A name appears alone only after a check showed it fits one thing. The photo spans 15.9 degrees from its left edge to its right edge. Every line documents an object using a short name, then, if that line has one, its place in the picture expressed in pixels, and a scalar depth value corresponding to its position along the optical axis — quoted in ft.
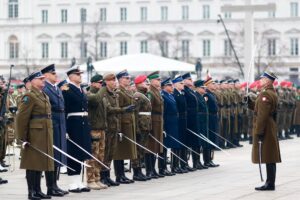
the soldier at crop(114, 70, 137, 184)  64.18
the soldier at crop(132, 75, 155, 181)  66.74
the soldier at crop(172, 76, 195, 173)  72.69
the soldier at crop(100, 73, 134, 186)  61.67
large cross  133.18
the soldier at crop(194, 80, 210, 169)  75.72
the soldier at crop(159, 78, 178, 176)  71.10
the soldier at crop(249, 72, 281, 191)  59.47
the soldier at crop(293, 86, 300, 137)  127.13
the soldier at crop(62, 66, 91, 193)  59.21
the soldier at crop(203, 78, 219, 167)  77.61
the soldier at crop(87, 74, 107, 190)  60.80
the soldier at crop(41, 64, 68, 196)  57.31
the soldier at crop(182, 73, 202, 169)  74.18
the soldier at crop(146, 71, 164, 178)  68.44
